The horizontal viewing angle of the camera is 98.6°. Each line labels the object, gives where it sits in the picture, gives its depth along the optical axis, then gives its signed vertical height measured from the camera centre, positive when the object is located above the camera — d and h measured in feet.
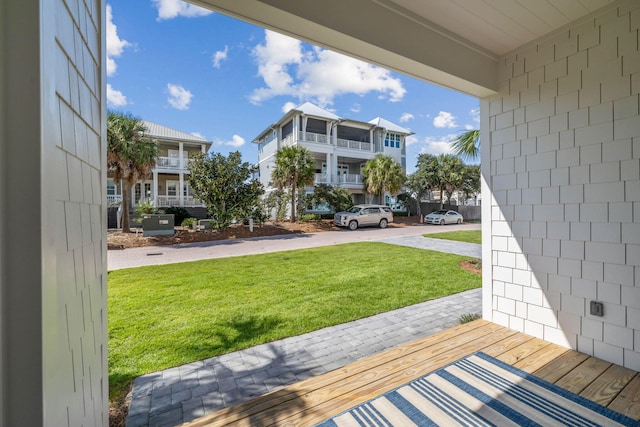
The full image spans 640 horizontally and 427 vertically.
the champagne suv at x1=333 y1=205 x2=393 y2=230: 47.67 -1.66
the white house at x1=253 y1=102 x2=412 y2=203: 59.16 +15.76
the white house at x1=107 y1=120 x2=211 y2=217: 53.57 +7.39
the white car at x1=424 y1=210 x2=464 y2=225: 57.31 -2.35
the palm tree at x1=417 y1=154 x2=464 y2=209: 64.34 +8.10
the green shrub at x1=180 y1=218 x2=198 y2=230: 40.49 -2.15
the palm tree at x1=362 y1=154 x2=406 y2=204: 57.82 +6.74
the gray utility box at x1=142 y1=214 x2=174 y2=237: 34.49 -2.02
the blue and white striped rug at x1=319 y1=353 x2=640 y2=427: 5.45 -4.22
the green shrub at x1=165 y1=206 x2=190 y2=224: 47.51 -0.73
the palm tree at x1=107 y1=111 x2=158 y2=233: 32.09 +7.06
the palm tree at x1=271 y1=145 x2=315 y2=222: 45.93 +6.68
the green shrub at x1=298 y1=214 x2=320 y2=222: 50.42 -1.73
